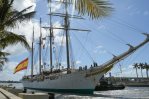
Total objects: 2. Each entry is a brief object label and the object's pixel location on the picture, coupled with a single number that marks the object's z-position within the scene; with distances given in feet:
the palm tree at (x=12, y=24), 69.26
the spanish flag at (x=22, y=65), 152.66
